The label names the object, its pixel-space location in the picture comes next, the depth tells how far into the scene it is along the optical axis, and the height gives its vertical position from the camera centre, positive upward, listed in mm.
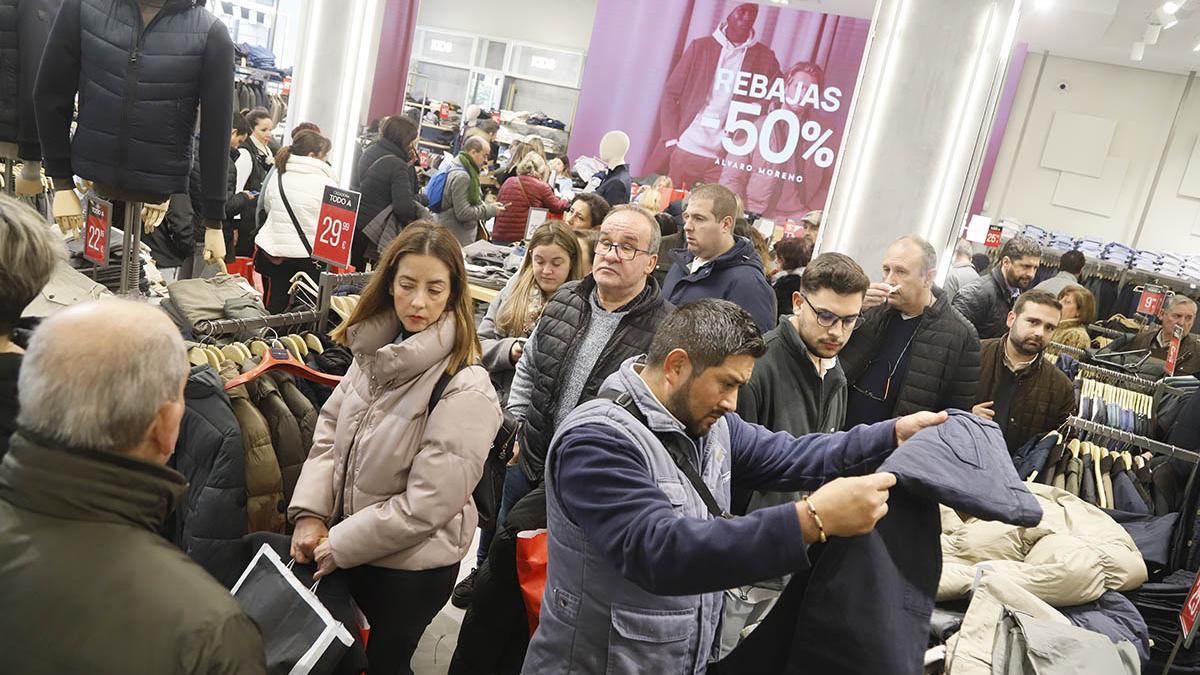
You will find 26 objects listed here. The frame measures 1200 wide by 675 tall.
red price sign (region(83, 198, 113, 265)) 3027 -628
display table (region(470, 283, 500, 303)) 5438 -970
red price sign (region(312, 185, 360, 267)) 3668 -520
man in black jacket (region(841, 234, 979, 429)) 3695 -516
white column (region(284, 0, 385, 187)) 6277 +176
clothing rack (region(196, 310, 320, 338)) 3113 -855
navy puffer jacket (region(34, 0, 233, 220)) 2766 -116
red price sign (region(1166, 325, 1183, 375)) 5051 -383
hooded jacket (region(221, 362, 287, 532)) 2734 -1141
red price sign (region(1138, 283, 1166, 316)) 7531 -235
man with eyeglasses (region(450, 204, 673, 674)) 3125 -609
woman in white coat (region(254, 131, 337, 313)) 5355 -743
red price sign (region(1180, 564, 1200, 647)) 2875 -1039
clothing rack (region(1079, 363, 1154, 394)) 5449 -662
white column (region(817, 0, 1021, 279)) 4559 +498
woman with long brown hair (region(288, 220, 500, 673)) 2361 -883
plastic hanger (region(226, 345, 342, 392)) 2826 -887
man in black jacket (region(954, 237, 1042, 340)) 5809 -328
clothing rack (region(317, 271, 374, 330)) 3514 -743
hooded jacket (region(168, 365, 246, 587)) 2498 -1119
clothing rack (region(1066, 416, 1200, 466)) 4418 -806
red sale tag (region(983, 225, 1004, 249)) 9781 +16
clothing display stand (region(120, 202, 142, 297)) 3018 -669
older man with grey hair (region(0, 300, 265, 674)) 1160 -630
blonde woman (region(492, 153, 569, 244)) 6848 -478
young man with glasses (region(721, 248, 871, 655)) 3037 -541
